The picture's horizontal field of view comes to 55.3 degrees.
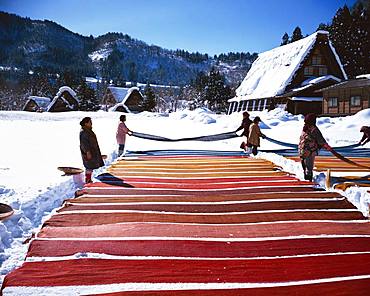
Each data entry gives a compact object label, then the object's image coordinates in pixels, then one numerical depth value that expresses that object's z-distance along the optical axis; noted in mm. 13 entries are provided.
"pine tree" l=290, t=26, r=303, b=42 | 53125
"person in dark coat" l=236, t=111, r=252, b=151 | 11523
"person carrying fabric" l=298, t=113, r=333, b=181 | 6426
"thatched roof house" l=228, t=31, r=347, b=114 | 30047
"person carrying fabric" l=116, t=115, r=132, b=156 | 10512
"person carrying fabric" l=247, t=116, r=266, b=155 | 10452
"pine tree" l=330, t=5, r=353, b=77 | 42188
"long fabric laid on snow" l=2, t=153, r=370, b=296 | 2426
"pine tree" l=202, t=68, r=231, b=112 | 48938
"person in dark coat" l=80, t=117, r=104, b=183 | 6633
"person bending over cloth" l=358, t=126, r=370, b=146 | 11619
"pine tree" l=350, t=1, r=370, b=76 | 41500
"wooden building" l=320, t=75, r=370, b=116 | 25875
